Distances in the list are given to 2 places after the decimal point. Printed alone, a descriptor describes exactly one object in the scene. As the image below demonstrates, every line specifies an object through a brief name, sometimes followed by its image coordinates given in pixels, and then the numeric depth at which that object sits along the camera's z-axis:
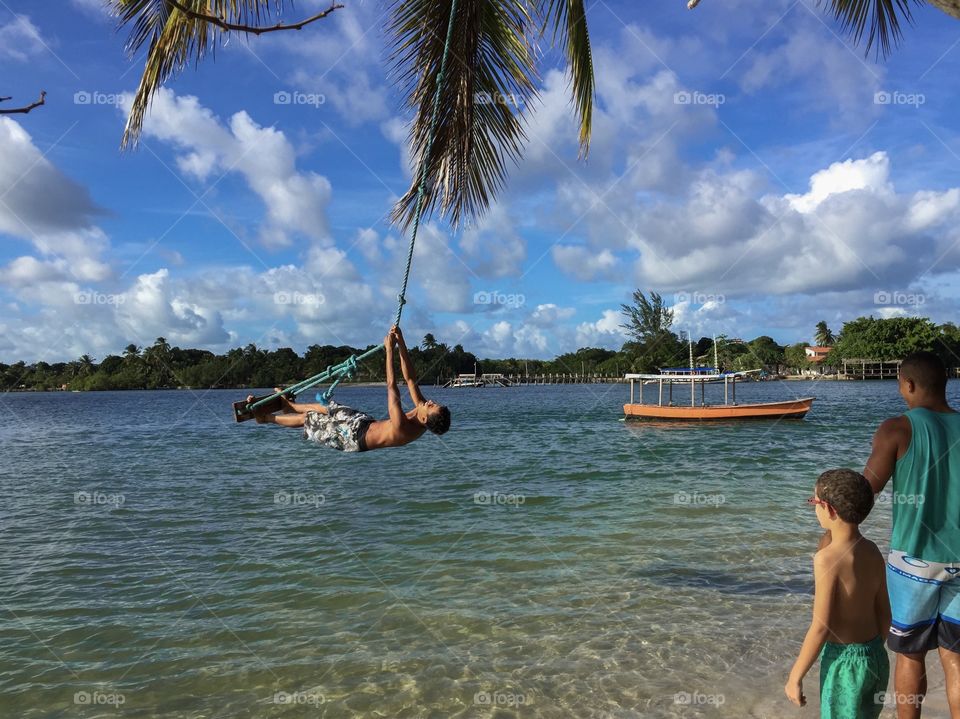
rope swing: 5.02
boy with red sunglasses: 2.80
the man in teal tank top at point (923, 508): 3.18
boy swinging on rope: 5.34
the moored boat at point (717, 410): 34.31
